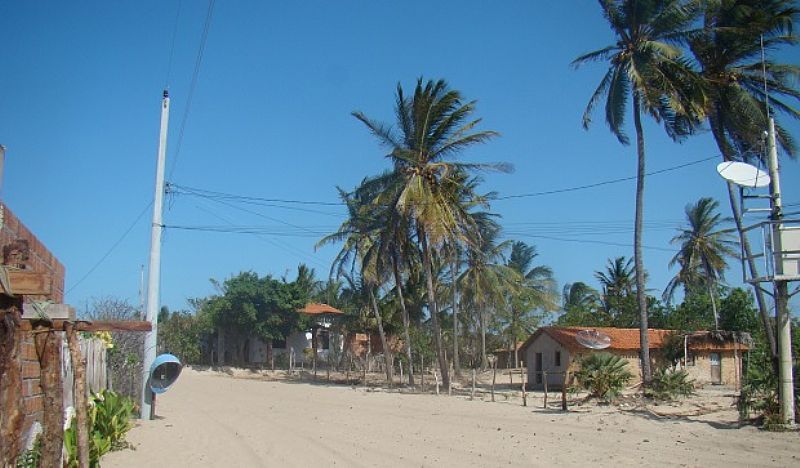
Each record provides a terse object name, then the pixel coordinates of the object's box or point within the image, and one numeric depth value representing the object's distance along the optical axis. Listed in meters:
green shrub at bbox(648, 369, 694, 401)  23.02
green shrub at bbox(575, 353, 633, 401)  22.30
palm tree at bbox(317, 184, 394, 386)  36.39
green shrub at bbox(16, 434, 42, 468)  7.27
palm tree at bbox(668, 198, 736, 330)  42.03
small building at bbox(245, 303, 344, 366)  51.56
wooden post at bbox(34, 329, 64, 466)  5.36
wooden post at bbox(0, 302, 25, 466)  4.41
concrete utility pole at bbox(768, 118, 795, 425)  15.20
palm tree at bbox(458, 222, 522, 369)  39.11
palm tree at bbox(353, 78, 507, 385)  30.34
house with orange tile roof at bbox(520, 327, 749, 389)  32.66
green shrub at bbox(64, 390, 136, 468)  9.99
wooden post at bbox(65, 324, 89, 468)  5.72
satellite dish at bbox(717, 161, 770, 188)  15.96
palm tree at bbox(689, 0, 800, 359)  23.14
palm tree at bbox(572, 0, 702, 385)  24.16
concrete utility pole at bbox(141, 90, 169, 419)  17.66
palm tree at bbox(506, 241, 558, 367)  46.00
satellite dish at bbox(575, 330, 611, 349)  28.25
